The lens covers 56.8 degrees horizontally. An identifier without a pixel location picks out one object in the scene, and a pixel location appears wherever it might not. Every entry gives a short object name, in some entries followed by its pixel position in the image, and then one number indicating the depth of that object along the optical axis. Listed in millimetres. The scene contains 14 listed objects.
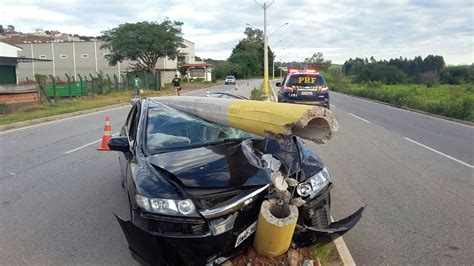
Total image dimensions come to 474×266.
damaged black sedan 3240
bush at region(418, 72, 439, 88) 65950
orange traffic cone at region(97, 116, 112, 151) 10234
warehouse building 68000
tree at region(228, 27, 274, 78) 117500
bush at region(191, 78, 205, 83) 81038
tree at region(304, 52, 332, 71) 106819
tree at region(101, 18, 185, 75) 51031
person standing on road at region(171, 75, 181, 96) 29670
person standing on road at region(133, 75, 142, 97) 29812
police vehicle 16891
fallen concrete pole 3391
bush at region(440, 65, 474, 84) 74300
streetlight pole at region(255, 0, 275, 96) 26288
